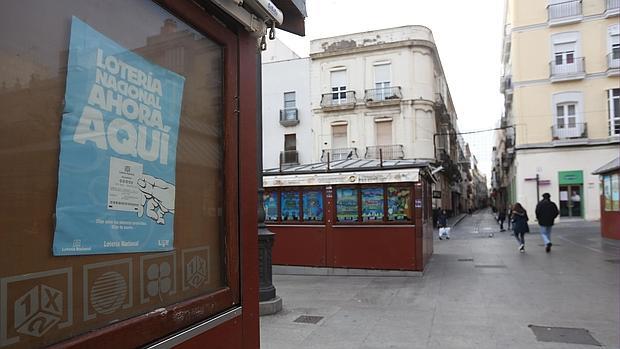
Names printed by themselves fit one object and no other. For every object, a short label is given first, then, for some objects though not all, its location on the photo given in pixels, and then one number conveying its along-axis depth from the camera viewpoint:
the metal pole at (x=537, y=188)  28.67
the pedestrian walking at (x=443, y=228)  20.42
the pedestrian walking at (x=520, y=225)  14.56
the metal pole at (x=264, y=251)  7.11
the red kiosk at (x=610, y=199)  15.21
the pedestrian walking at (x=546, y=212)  13.64
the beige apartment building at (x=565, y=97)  27.44
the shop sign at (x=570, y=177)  27.78
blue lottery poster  1.68
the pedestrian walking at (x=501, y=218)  24.83
